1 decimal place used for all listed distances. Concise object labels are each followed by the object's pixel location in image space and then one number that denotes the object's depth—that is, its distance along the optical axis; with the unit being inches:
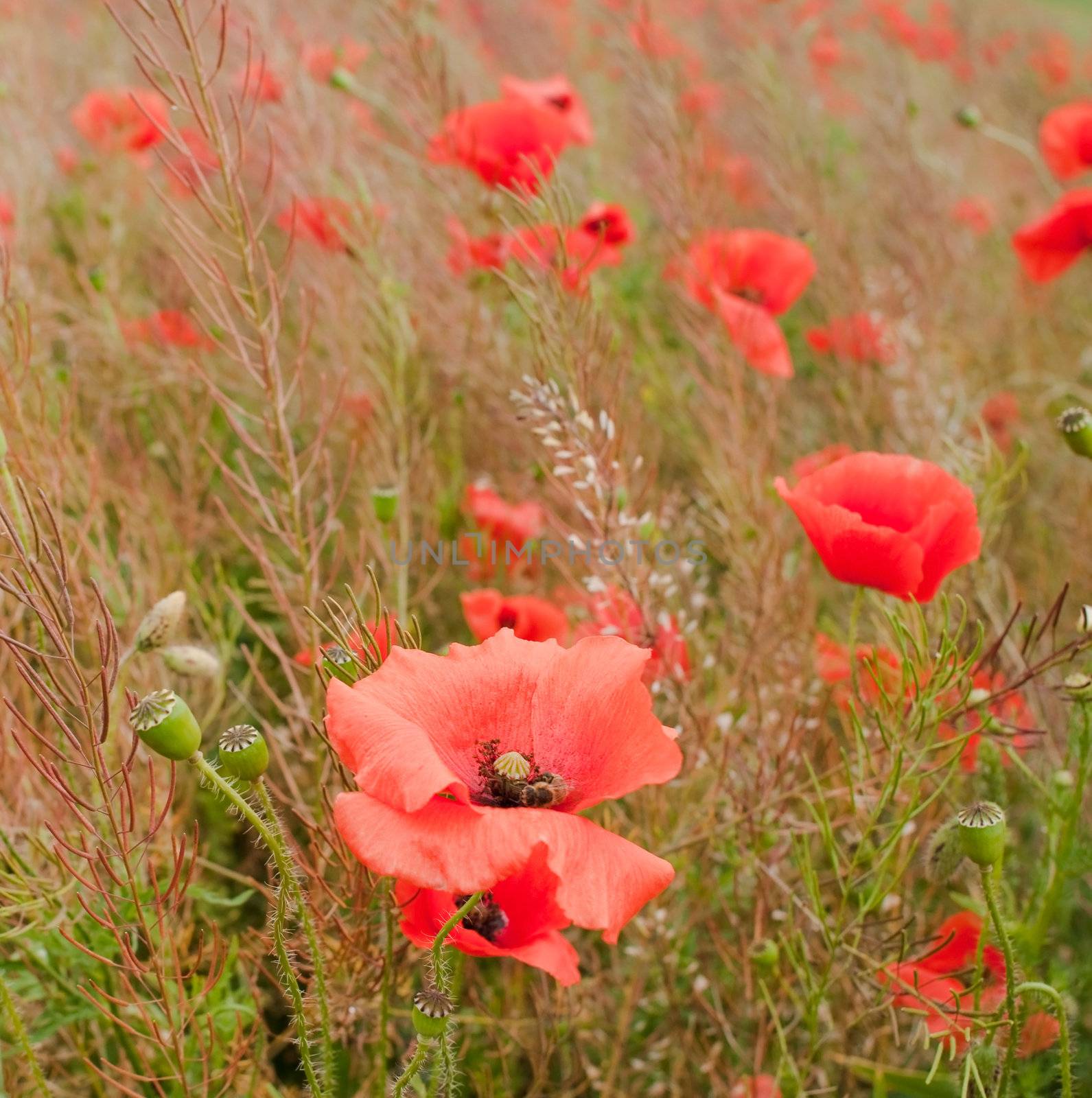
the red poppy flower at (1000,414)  58.8
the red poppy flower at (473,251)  43.2
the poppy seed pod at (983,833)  30.1
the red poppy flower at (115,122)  63.1
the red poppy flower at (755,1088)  33.5
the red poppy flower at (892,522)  31.9
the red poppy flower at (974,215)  79.0
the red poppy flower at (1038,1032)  33.7
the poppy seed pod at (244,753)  29.4
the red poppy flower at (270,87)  52.5
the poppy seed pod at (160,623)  30.6
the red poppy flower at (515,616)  35.5
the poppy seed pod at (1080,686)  31.7
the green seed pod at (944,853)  32.3
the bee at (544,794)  30.0
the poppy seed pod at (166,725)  29.0
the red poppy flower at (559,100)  49.0
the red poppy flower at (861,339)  49.1
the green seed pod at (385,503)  34.6
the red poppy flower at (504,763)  28.5
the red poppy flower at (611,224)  47.1
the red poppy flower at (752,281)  38.0
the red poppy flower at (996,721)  33.7
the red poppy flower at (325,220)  41.5
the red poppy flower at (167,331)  51.0
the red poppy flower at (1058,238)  44.1
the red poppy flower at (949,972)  32.4
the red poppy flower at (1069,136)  52.8
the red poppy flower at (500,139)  43.2
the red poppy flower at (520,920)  29.6
